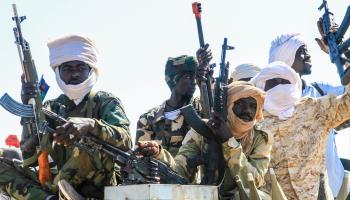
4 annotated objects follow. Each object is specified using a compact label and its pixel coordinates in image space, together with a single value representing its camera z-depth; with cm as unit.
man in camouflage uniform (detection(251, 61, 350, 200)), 1151
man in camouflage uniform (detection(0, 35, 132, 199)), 1000
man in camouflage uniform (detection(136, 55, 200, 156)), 1298
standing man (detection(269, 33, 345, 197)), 1312
